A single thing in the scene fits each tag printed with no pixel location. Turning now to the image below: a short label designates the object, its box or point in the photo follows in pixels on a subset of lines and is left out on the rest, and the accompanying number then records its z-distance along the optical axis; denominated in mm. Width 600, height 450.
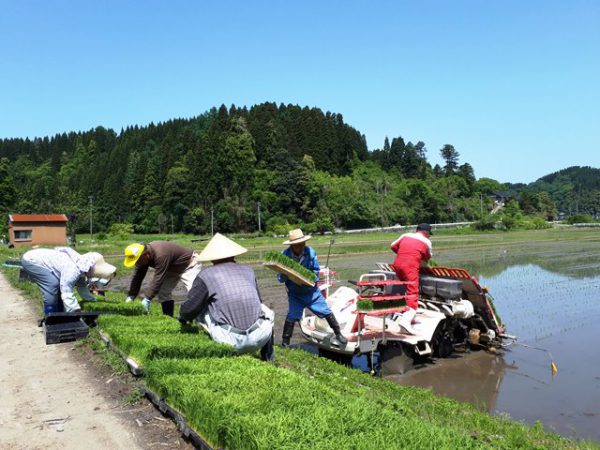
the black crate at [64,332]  6914
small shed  44688
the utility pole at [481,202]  89594
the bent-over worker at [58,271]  7062
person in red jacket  7406
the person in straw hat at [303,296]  6691
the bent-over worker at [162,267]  7031
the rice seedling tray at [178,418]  3436
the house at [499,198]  107938
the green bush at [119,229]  68325
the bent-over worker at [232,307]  4719
